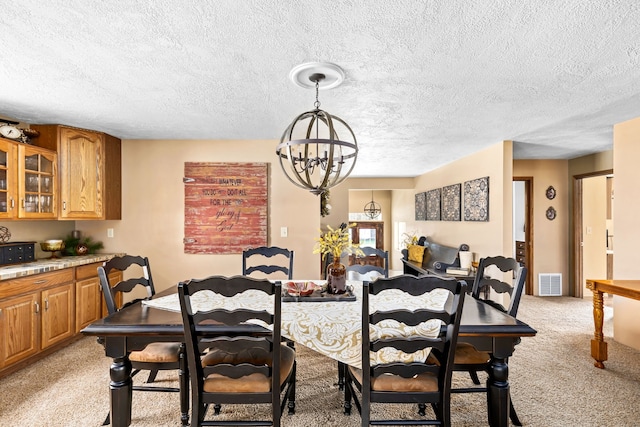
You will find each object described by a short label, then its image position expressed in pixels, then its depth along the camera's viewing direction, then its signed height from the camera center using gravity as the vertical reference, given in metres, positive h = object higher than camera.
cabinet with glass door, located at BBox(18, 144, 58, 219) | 3.06 +0.32
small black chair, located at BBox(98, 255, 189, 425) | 1.99 -0.86
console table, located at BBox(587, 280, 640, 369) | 2.81 -0.77
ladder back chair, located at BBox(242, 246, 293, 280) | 2.95 -0.37
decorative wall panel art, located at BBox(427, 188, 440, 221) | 6.29 +0.19
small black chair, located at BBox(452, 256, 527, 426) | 1.98 -0.61
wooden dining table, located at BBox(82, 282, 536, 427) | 1.68 -0.63
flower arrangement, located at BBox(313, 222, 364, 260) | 2.26 -0.19
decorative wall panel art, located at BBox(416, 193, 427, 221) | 7.12 +0.18
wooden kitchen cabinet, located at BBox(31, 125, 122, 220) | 3.43 +0.50
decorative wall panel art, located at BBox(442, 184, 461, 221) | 5.37 +0.20
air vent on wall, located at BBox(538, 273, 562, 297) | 5.53 -1.16
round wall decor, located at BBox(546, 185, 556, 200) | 5.56 +0.36
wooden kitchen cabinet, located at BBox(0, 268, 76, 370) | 2.66 -0.86
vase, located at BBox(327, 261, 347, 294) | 2.24 -0.43
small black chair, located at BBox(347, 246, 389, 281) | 2.78 -0.47
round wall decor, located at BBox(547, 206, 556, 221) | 5.55 +0.02
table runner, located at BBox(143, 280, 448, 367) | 1.71 -0.57
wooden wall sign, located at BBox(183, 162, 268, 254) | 4.00 +0.10
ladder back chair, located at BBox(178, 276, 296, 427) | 1.49 -0.62
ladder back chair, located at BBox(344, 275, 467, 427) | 1.50 -0.68
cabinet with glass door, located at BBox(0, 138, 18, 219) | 2.92 +0.33
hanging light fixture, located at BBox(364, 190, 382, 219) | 10.37 +0.17
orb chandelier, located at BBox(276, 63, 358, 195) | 1.83 +0.54
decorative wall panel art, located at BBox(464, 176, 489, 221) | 4.47 +0.21
